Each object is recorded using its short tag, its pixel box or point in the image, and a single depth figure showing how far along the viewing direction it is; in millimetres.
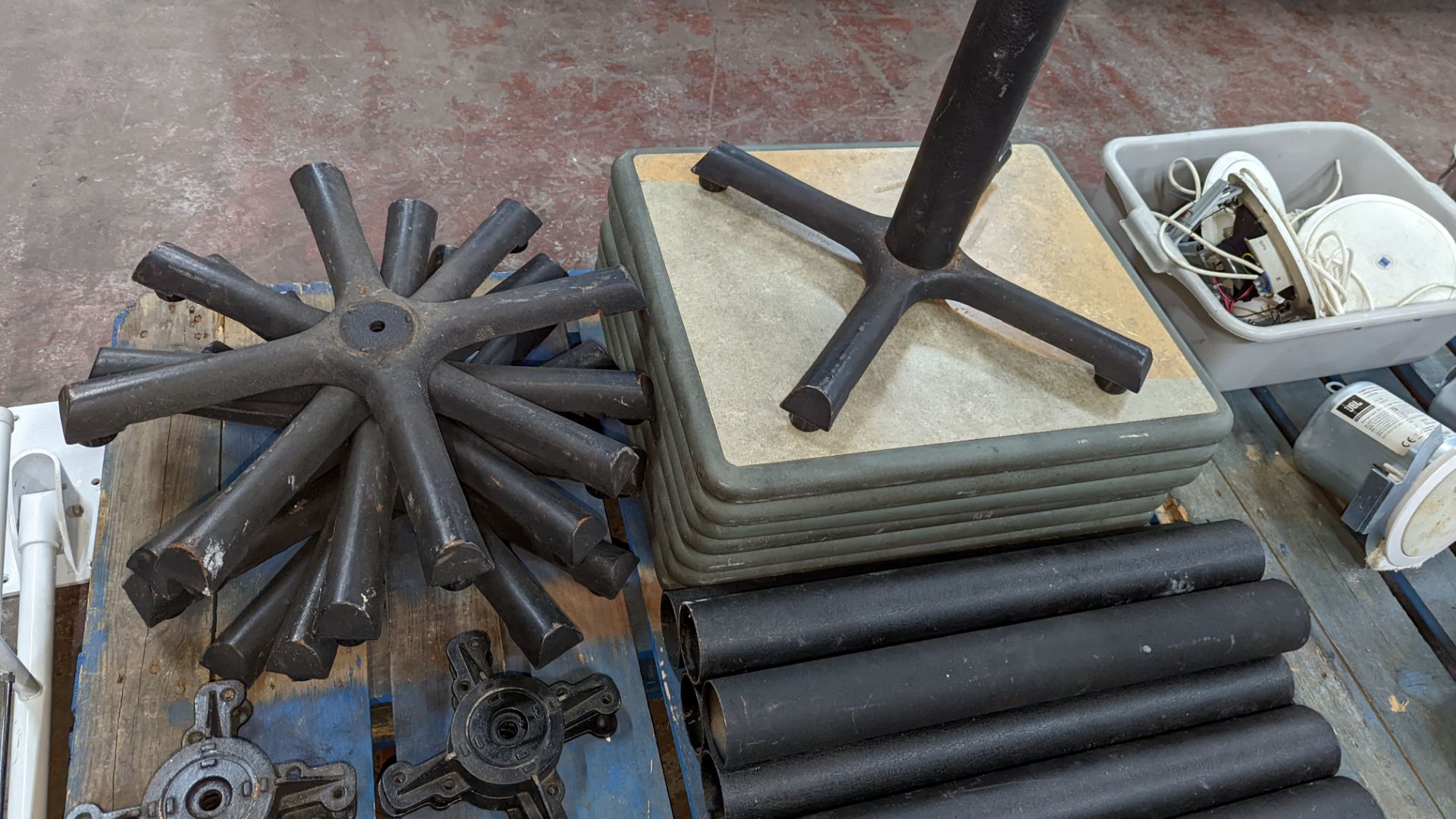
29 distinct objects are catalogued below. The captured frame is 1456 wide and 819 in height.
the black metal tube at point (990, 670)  1223
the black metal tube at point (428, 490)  1131
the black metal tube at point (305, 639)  1169
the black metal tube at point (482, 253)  1402
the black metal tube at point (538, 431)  1253
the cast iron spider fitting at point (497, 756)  1214
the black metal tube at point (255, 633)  1226
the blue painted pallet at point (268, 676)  1229
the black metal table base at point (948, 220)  1211
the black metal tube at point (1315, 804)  1323
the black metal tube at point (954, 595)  1280
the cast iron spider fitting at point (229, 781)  1129
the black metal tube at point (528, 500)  1237
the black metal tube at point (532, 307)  1312
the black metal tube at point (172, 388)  1178
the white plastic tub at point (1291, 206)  1782
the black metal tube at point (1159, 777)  1254
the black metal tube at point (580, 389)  1358
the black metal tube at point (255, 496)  1109
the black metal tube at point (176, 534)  1144
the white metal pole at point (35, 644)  1235
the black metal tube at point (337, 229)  1360
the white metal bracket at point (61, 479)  1511
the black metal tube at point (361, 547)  1120
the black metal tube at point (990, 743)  1231
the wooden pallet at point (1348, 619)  1518
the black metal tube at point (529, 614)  1281
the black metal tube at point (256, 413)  1338
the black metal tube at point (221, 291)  1332
